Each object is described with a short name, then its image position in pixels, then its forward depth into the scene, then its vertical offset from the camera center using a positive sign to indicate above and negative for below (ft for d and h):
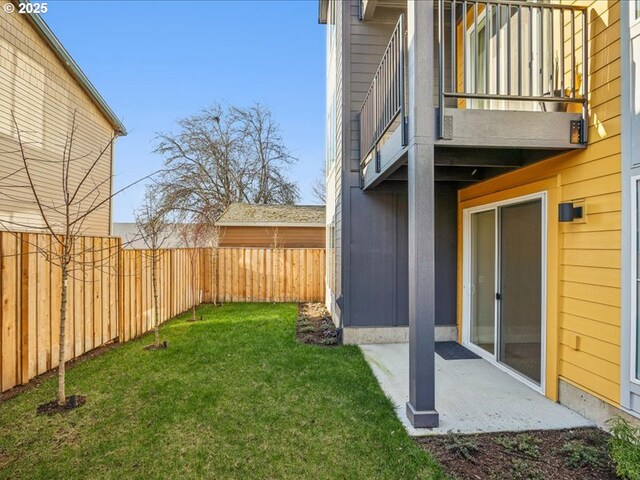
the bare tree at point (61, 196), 11.24 +3.61
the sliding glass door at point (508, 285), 12.74 -1.90
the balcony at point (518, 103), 10.32 +4.38
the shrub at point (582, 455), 8.18 -5.27
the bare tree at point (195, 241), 28.48 -0.15
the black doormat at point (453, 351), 16.33 -5.57
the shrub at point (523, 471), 7.75 -5.34
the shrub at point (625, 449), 7.33 -4.69
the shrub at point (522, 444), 8.68 -5.36
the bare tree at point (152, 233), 18.97 +0.37
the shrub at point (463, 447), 8.51 -5.30
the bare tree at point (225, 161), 62.95 +15.28
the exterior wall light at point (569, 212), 10.61 +0.87
